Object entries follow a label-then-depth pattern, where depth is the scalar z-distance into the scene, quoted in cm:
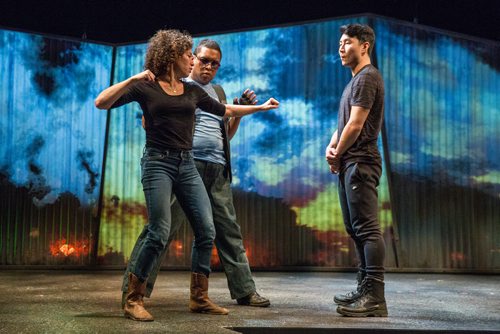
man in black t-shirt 287
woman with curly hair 265
